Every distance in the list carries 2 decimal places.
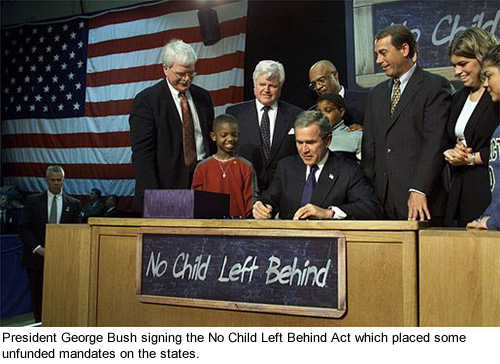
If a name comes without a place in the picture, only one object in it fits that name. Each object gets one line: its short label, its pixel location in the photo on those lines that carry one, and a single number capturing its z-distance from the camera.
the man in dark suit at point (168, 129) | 2.68
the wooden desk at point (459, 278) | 1.35
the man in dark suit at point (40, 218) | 4.08
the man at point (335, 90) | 2.91
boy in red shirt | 2.55
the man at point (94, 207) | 5.55
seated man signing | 2.08
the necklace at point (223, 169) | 2.54
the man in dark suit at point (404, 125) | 2.17
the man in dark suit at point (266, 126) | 2.70
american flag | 4.95
